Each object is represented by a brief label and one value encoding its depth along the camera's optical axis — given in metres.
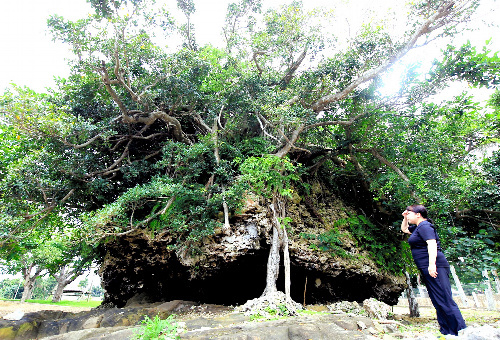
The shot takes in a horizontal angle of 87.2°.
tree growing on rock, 7.37
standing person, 3.29
